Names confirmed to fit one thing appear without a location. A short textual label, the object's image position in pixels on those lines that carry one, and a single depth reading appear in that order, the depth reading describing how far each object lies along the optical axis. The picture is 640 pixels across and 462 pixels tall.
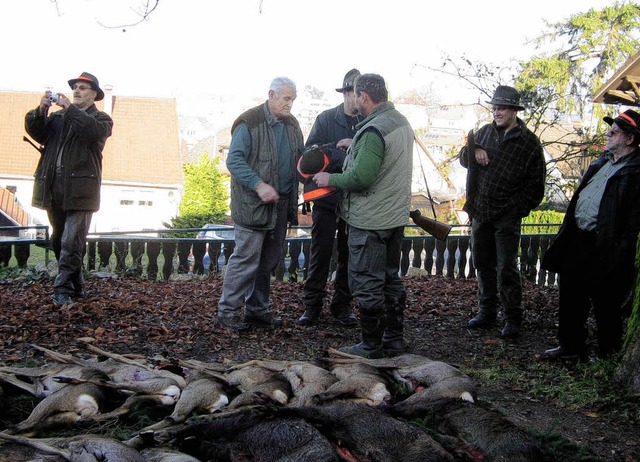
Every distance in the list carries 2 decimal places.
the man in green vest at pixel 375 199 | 5.70
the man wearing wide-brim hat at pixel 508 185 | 6.82
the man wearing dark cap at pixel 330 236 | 7.19
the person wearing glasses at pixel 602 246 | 5.35
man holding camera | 7.38
